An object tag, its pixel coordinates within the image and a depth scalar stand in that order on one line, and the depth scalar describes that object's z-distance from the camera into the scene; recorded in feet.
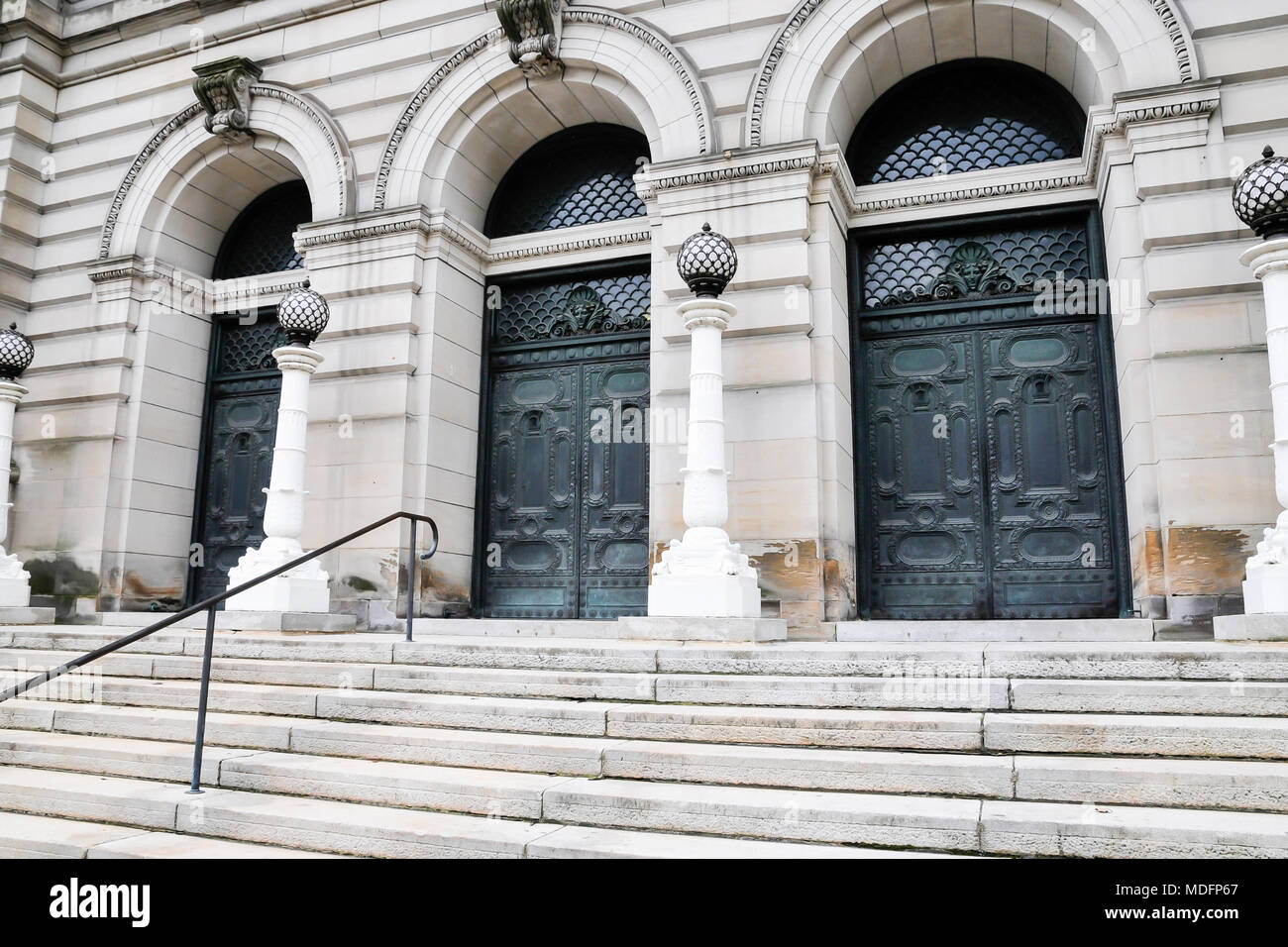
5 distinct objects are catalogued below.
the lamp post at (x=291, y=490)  29.55
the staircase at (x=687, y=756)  13.70
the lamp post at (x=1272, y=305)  21.33
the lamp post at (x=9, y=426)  35.55
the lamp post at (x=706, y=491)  24.62
